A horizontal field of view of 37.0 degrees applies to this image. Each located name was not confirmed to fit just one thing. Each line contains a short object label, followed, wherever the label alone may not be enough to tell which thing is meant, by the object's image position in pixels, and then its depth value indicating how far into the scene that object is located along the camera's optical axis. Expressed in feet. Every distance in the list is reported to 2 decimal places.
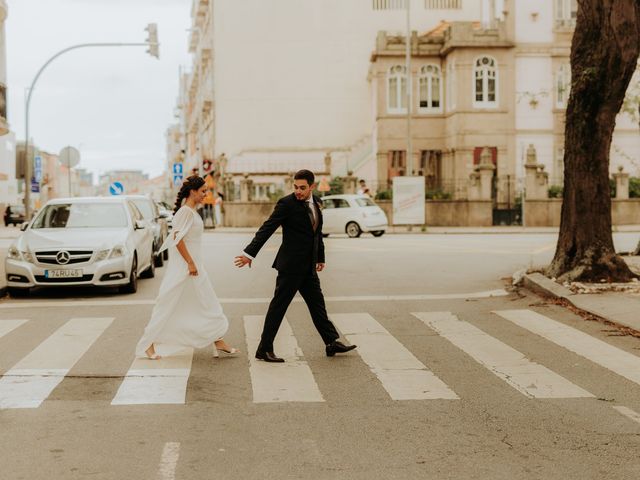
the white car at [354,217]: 110.11
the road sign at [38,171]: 225.35
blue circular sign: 120.16
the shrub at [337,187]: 152.17
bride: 29.09
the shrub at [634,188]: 140.36
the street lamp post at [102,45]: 92.48
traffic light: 94.52
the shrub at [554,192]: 137.80
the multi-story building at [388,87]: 147.54
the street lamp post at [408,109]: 134.00
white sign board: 123.85
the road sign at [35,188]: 175.52
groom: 28.71
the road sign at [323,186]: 134.62
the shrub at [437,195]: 137.90
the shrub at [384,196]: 140.15
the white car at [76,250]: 47.03
